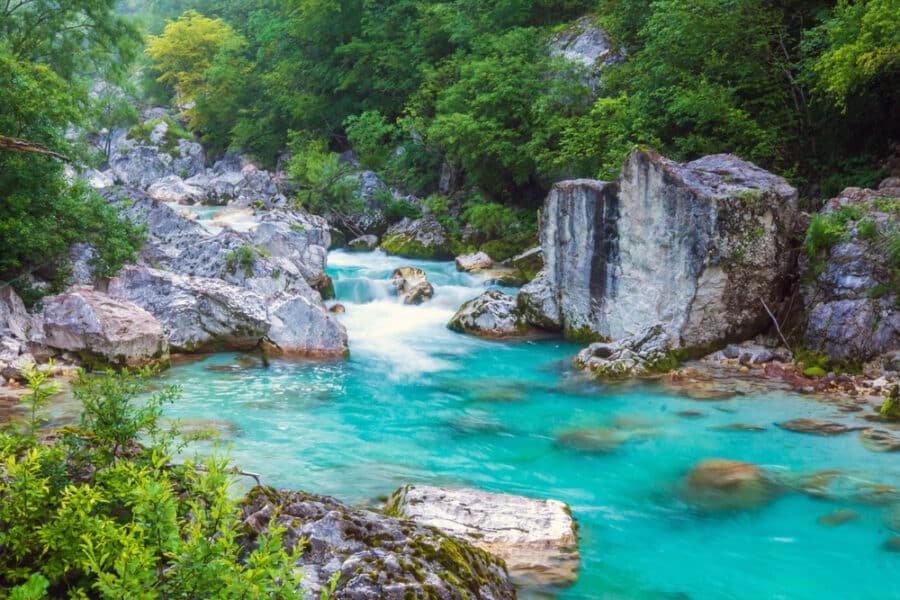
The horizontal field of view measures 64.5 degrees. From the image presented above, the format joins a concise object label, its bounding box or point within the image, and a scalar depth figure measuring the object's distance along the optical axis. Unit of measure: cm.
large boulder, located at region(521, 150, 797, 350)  1294
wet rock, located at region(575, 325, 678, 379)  1275
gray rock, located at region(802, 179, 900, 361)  1179
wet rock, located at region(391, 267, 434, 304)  1850
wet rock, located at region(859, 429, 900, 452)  900
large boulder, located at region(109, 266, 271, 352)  1375
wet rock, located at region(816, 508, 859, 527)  736
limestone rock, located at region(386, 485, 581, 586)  617
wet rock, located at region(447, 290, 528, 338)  1608
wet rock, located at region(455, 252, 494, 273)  2173
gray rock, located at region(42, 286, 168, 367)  1182
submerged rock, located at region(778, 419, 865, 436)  966
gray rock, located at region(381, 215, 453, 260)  2448
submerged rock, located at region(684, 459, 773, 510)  788
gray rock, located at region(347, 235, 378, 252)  2609
